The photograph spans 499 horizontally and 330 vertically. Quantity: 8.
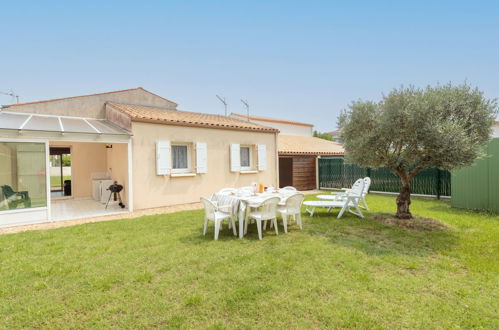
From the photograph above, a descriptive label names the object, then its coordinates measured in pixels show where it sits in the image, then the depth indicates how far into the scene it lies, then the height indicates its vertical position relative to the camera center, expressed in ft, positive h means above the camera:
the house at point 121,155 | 24.97 +1.50
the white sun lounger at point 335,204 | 25.09 -4.21
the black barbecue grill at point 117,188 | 32.81 -2.79
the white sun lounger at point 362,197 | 26.76 -3.76
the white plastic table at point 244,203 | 18.98 -2.96
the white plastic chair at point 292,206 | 20.10 -3.40
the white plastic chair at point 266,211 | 18.66 -3.54
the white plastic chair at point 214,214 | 18.56 -3.76
